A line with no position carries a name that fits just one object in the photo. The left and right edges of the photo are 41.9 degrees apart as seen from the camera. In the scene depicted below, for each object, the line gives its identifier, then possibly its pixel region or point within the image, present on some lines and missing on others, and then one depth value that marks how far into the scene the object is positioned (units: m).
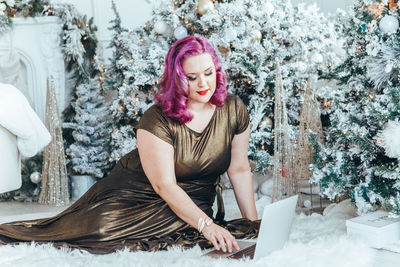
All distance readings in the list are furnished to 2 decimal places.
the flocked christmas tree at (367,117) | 2.34
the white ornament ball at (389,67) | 2.35
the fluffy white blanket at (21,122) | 2.76
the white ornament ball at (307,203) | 3.15
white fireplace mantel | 4.51
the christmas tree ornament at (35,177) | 3.89
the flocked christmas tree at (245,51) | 3.48
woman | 2.15
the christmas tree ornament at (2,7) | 4.28
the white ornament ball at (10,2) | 4.34
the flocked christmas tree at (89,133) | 4.00
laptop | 1.88
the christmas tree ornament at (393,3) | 2.39
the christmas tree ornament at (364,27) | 2.53
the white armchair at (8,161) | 2.89
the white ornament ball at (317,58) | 3.67
